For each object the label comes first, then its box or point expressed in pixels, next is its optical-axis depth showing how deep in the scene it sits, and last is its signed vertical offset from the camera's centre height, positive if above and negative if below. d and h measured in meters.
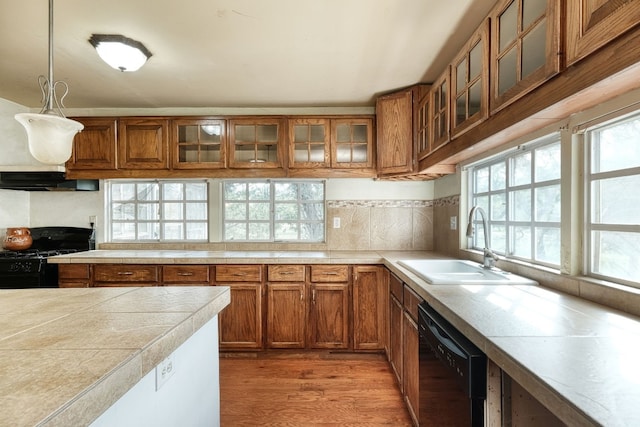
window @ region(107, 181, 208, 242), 3.21 +0.04
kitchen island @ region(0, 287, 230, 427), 0.53 -0.33
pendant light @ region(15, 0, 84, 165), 1.07 +0.31
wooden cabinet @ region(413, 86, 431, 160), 2.30 +0.74
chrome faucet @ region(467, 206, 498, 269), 1.82 -0.24
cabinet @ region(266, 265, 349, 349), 2.59 -0.83
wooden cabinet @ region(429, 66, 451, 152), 1.92 +0.72
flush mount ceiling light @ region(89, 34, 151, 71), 1.80 +1.01
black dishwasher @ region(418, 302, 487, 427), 0.93 -0.59
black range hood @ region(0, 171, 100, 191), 2.73 +0.30
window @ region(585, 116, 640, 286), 1.15 +0.05
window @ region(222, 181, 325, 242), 3.19 +0.03
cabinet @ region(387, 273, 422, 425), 1.68 -0.84
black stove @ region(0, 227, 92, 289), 2.54 -0.49
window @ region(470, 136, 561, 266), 1.55 +0.08
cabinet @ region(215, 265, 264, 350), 2.60 -0.89
